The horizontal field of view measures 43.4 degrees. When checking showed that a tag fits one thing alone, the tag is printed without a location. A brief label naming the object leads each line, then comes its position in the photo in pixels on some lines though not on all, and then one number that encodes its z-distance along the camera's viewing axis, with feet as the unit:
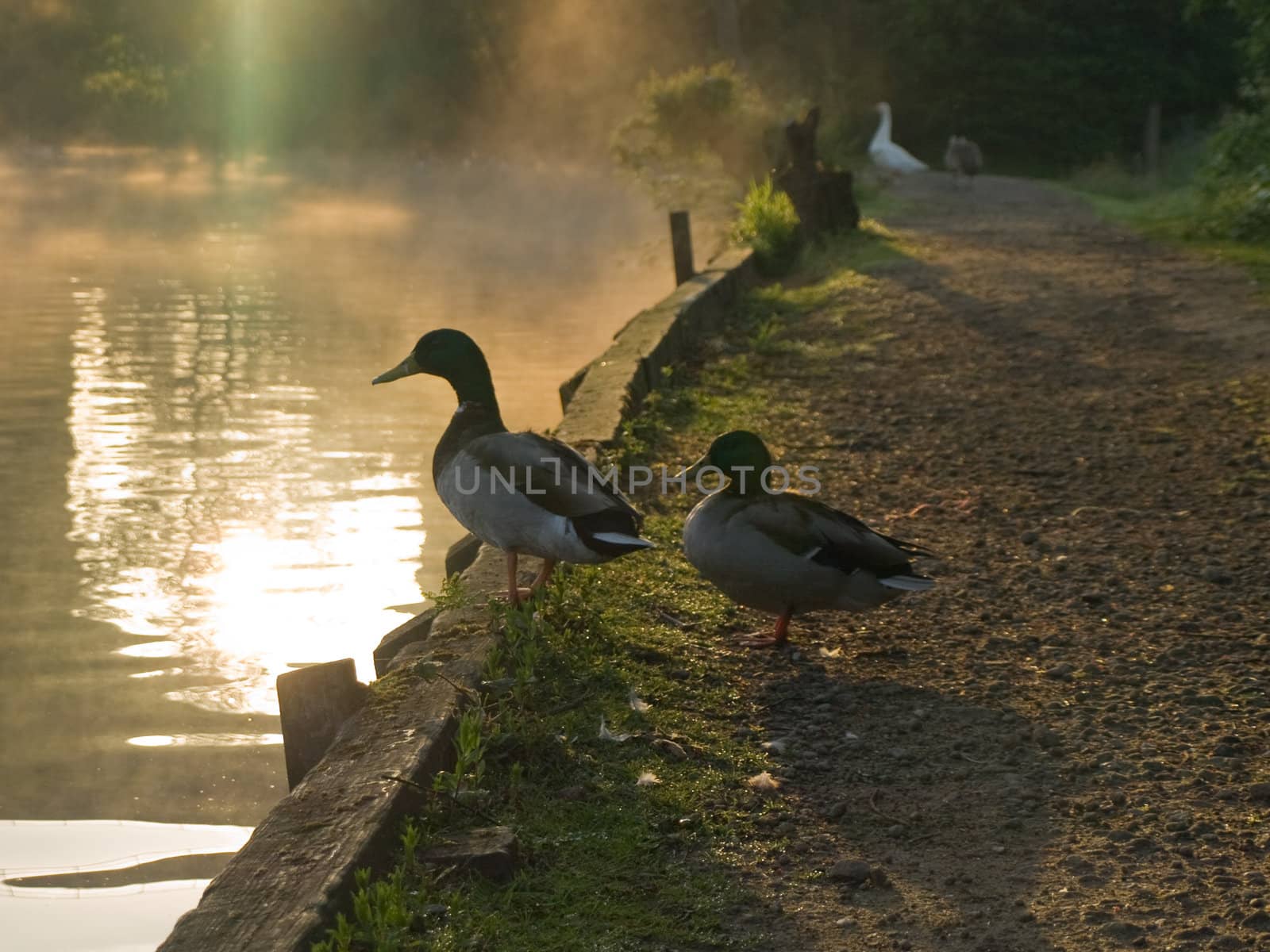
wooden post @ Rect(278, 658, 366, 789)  13.67
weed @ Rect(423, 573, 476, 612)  16.06
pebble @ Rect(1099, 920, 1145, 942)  10.83
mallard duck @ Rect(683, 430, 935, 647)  15.71
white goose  100.04
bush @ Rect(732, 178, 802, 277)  48.21
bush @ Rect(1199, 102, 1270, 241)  50.96
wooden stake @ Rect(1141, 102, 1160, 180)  108.47
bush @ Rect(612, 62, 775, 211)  69.97
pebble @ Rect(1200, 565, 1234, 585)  18.38
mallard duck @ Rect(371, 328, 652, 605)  15.39
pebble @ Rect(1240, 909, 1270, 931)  10.84
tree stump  54.95
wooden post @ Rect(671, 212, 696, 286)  45.39
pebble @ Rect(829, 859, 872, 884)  11.75
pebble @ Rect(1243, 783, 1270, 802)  12.81
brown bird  81.92
